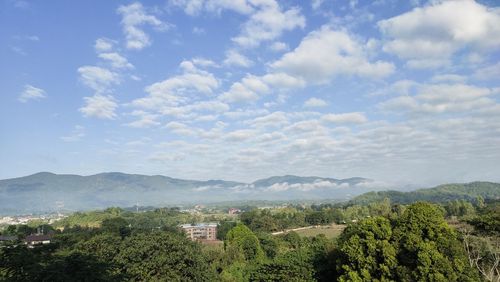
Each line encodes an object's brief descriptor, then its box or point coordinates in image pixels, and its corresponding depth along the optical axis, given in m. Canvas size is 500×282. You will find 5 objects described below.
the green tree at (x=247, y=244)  44.92
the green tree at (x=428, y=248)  20.77
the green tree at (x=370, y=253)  23.16
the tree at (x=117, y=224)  63.19
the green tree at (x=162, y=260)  25.45
